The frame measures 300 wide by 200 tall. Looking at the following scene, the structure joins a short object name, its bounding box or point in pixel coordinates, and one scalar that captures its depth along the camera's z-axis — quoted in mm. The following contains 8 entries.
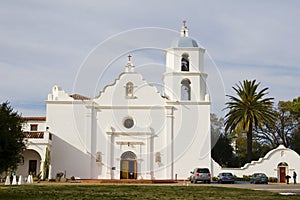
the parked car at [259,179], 46172
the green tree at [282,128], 70375
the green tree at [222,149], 65375
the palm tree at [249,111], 55469
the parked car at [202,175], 44656
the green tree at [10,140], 24141
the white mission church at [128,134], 50594
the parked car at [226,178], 45750
